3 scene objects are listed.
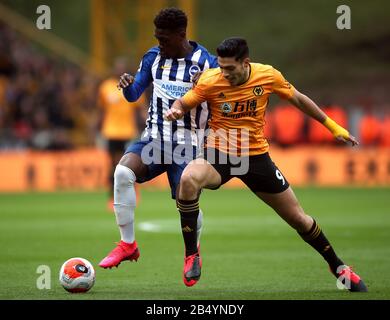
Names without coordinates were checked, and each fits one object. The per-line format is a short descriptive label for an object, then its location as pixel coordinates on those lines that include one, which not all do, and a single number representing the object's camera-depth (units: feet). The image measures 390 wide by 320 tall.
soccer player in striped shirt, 58.44
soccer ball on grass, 53.11
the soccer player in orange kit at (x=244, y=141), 54.48
